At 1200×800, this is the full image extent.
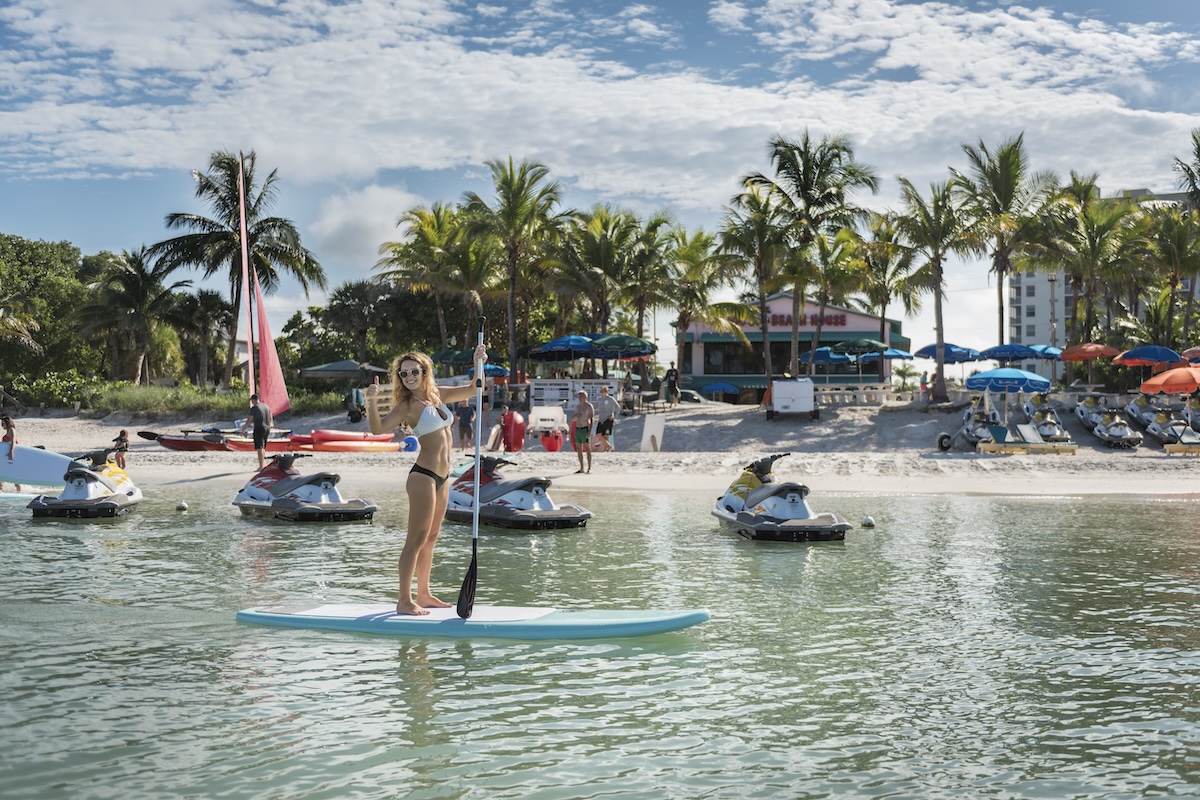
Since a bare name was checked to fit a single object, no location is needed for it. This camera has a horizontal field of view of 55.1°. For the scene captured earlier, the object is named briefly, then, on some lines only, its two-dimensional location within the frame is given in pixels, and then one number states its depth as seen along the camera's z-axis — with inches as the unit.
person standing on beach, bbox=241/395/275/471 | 930.7
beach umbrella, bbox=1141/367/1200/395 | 1226.6
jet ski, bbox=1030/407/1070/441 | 1199.6
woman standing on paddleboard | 324.5
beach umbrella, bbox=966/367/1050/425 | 1256.8
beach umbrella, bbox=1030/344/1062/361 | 1587.0
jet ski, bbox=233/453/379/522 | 634.2
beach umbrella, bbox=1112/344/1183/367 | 1422.2
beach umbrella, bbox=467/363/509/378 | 1653.5
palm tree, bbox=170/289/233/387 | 2214.6
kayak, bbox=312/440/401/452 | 1147.3
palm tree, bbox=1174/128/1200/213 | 1797.5
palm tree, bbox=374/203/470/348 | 1769.2
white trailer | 1379.2
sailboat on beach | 1131.9
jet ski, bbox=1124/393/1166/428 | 1301.7
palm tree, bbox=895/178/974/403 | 1443.2
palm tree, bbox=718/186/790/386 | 1520.7
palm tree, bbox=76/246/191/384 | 2102.6
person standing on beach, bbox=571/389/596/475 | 963.3
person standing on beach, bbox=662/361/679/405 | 1626.5
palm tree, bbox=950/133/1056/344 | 1589.6
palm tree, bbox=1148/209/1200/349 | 1627.7
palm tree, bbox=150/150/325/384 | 1727.4
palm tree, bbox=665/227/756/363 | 1662.2
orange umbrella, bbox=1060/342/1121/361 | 1515.7
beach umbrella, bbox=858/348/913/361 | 1913.6
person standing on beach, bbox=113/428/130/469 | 747.4
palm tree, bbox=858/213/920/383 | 1505.7
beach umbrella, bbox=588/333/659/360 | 1508.4
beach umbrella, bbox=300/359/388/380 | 1644.9
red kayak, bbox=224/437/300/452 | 1082.1
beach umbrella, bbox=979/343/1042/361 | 1503.4
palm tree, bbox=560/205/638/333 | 1642.5
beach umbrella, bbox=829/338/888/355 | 1803.6
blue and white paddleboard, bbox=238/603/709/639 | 334.6
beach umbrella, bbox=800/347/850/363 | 1842.8
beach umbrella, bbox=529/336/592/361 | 1537.9
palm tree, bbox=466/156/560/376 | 1590.8
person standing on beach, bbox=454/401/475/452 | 1193.2
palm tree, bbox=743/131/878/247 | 1576.0
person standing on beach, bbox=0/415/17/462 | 752.9
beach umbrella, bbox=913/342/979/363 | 1761.7
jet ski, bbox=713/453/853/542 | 558.3
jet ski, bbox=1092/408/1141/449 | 1211.9
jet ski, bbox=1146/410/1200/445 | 1196.5
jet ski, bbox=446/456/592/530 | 603.5
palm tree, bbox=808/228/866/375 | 1576.0
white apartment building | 4616.1
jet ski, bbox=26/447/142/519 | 634.8
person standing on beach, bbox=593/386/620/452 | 1187.3
